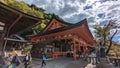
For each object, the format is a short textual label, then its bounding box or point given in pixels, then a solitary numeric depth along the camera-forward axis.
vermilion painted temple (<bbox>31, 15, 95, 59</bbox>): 6.68
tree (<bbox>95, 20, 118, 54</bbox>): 10.59
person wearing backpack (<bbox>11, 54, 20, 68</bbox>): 3.15
